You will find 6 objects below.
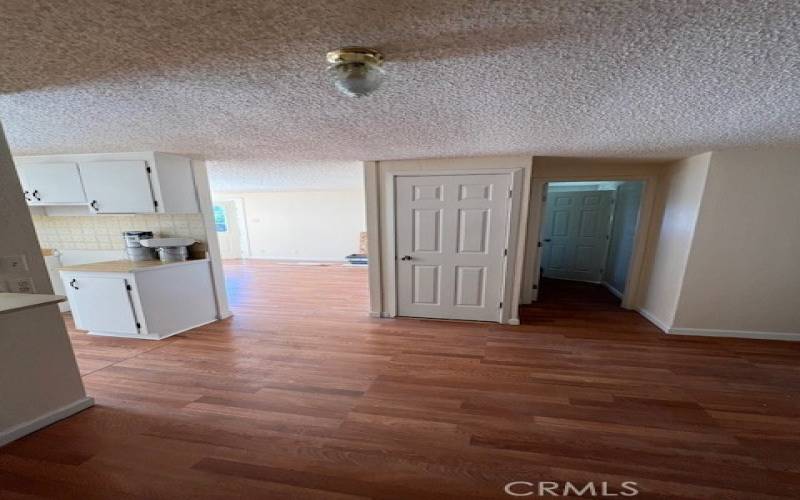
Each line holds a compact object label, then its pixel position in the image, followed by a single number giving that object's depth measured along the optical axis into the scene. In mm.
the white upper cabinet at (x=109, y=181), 2758
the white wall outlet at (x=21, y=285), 1691
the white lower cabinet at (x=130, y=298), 2717
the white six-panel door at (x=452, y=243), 3016
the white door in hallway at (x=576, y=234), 4820
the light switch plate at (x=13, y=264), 1646
